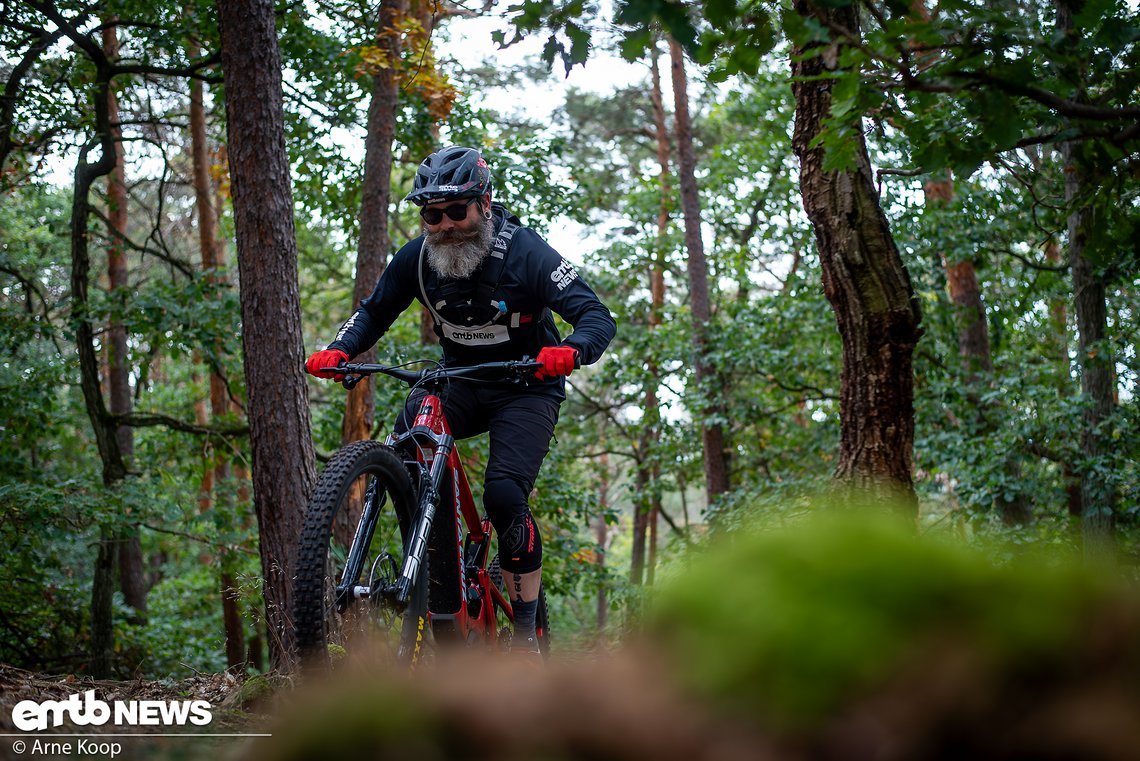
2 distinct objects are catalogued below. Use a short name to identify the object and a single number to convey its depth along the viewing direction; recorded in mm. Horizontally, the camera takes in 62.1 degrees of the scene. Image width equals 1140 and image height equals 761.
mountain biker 4617
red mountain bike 3592
